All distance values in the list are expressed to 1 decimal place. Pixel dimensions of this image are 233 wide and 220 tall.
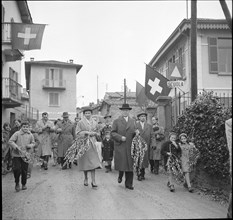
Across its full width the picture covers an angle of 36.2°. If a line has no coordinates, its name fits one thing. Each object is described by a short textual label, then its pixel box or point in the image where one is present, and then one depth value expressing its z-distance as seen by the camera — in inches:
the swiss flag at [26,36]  359.3
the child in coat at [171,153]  320.2
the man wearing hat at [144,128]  395.5
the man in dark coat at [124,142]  318.3
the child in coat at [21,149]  308.3
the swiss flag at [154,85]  534.3
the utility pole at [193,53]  447.2
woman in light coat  321.1
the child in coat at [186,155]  315.5
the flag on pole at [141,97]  756.0
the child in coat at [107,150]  450.0
